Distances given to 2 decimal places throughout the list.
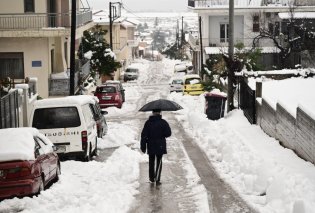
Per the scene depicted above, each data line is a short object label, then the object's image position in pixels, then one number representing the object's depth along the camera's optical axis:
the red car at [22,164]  12.46
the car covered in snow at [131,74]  78.05
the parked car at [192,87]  47.25
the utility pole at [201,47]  59.39
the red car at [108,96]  39.73
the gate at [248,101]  24.60
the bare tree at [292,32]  44.84
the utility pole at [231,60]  28.20
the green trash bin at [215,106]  29.06
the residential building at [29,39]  34.88
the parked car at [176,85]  54.41
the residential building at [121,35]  81.12
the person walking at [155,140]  15.10
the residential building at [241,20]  58.59
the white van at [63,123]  17.89
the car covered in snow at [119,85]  44.00
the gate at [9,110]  19.53
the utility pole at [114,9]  67.34
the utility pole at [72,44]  28.71
